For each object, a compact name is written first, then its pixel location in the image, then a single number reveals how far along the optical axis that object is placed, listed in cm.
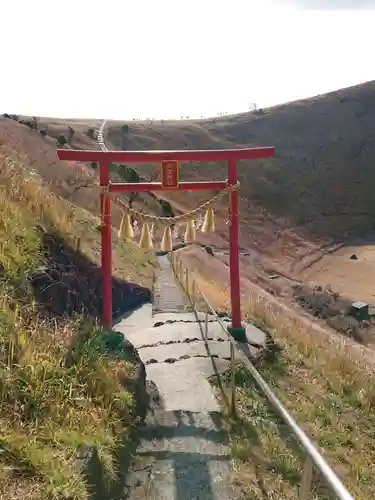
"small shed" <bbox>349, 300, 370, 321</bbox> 1938
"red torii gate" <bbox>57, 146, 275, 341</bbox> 781
